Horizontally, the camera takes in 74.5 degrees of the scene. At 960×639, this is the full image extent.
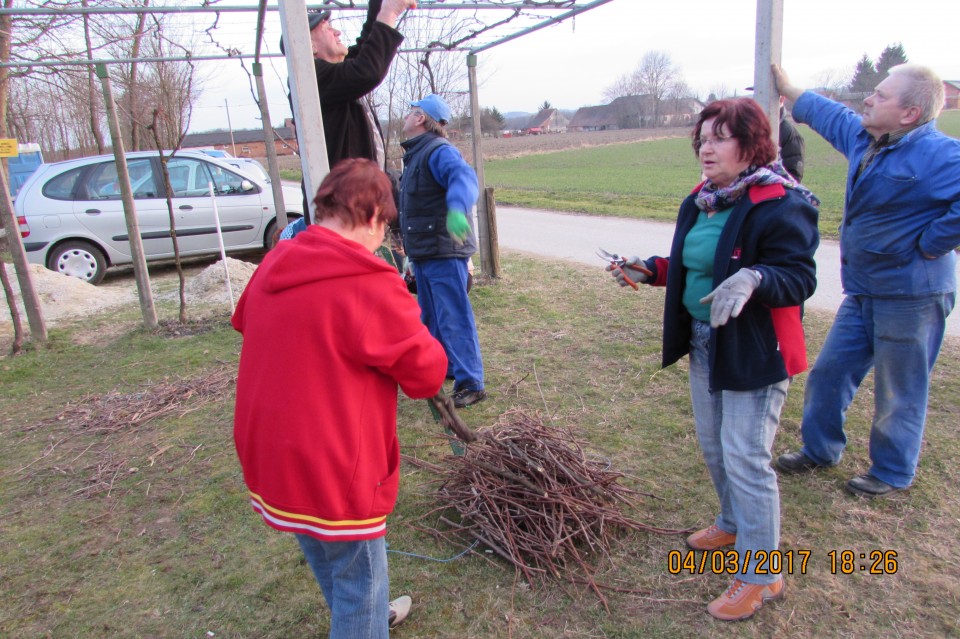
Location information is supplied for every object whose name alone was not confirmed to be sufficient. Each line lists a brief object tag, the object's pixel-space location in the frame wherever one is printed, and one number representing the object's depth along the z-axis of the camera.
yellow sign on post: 6.62
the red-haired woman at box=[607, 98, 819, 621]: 2.07
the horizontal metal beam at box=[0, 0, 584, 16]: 4.22
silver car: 8.95
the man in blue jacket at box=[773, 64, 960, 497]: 2.67
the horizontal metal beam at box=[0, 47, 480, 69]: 5.11
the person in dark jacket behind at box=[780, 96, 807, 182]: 4.25
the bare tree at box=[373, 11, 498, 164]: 8.55
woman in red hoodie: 1.62
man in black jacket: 2.42
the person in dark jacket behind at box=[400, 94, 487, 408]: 3.96
